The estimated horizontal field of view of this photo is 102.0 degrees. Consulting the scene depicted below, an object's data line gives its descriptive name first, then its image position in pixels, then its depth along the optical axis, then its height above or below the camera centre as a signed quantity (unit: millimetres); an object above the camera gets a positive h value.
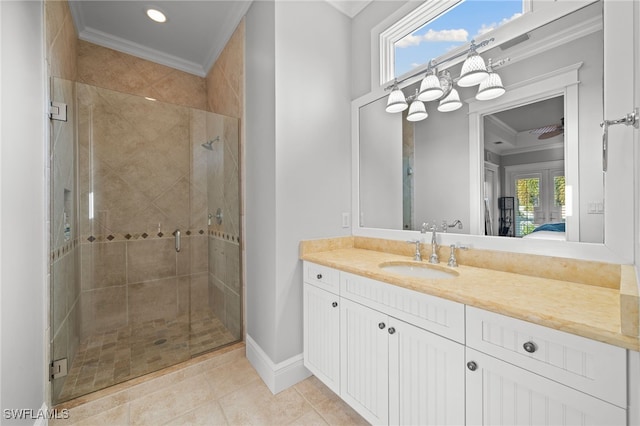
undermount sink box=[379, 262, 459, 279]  1451 -346
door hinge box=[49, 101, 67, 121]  1489 +605
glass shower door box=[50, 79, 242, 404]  1689 -186
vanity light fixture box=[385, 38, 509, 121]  1338 +720
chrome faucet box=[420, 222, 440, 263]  1499 -218
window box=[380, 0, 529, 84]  1393 +1133
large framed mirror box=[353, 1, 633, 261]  1061 +308
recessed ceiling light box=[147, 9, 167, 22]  2175 +1692
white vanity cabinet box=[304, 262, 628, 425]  695 -539
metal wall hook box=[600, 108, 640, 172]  776 +275
